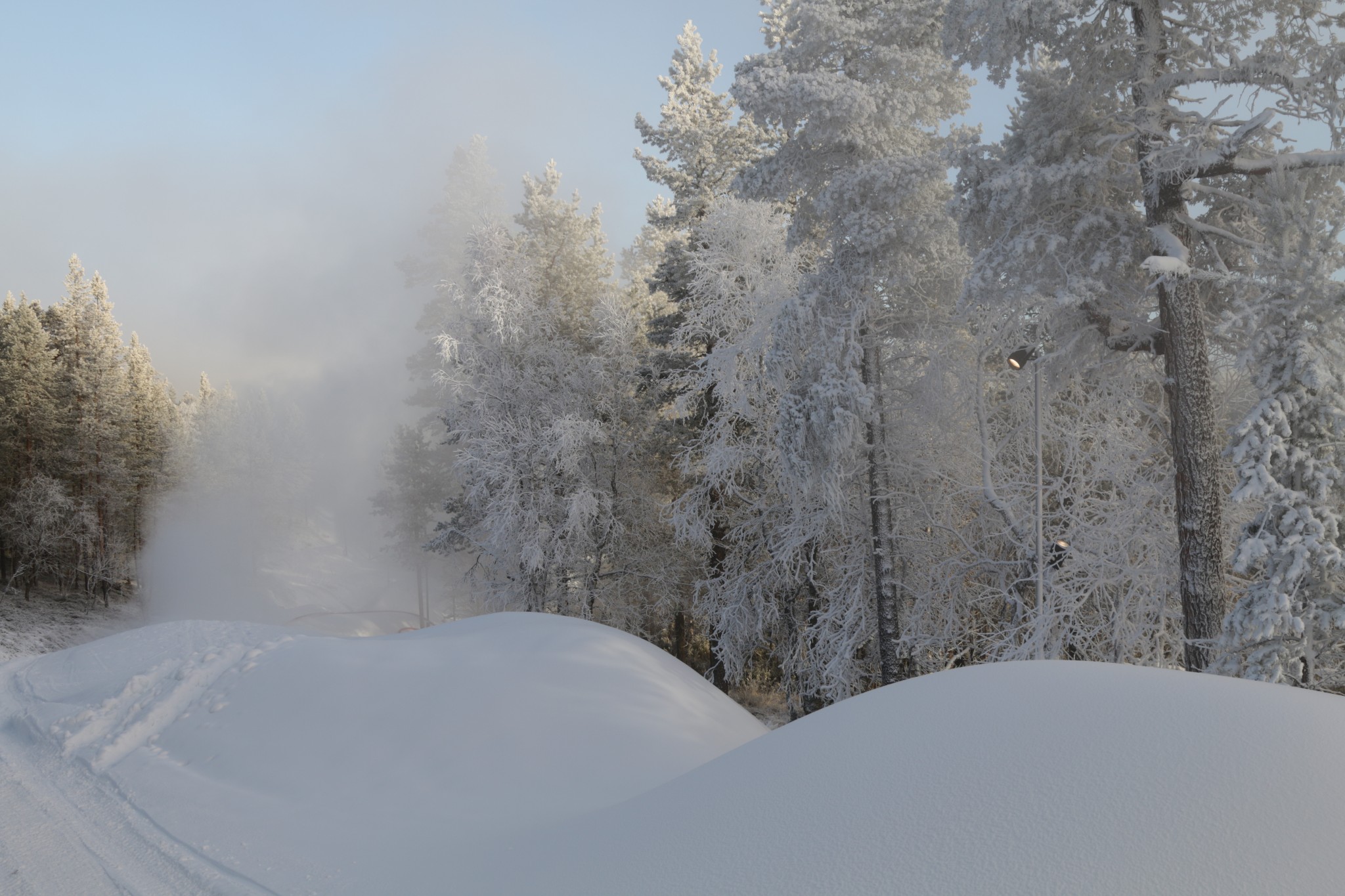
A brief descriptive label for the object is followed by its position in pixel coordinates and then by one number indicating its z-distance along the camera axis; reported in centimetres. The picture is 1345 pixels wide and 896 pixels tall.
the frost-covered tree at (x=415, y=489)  3203
